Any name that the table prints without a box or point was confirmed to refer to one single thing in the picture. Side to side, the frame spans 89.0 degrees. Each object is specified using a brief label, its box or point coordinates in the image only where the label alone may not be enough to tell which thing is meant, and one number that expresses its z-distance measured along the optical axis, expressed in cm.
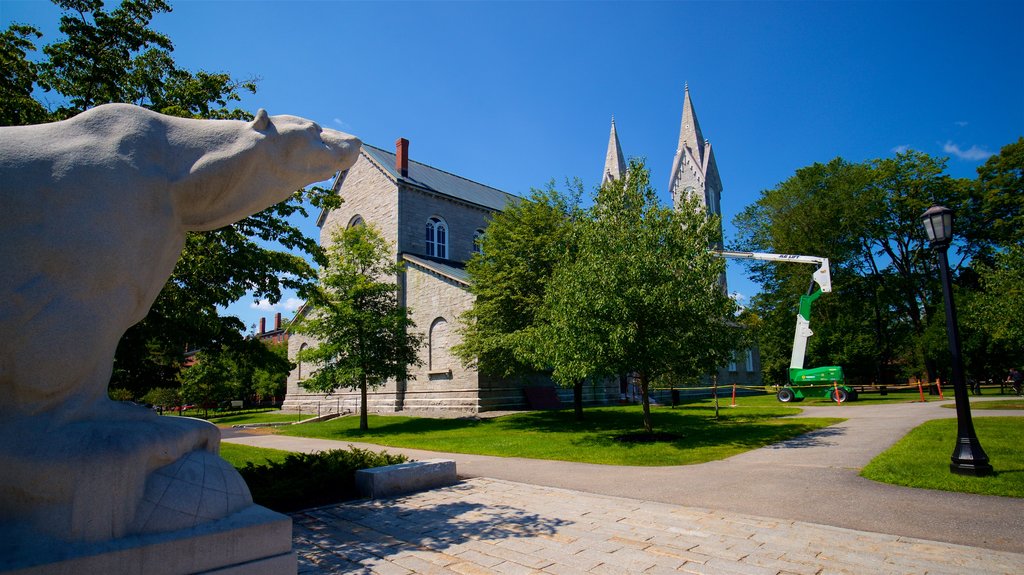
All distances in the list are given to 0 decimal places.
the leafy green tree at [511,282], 2122
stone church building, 2677
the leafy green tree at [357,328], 2061
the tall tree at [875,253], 3794
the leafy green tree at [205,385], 3709
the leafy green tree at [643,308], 1425
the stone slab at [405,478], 802
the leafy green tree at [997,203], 3553
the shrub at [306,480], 733
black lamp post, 861
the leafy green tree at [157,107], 781
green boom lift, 2700
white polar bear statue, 286
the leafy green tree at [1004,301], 2088
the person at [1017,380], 3050
